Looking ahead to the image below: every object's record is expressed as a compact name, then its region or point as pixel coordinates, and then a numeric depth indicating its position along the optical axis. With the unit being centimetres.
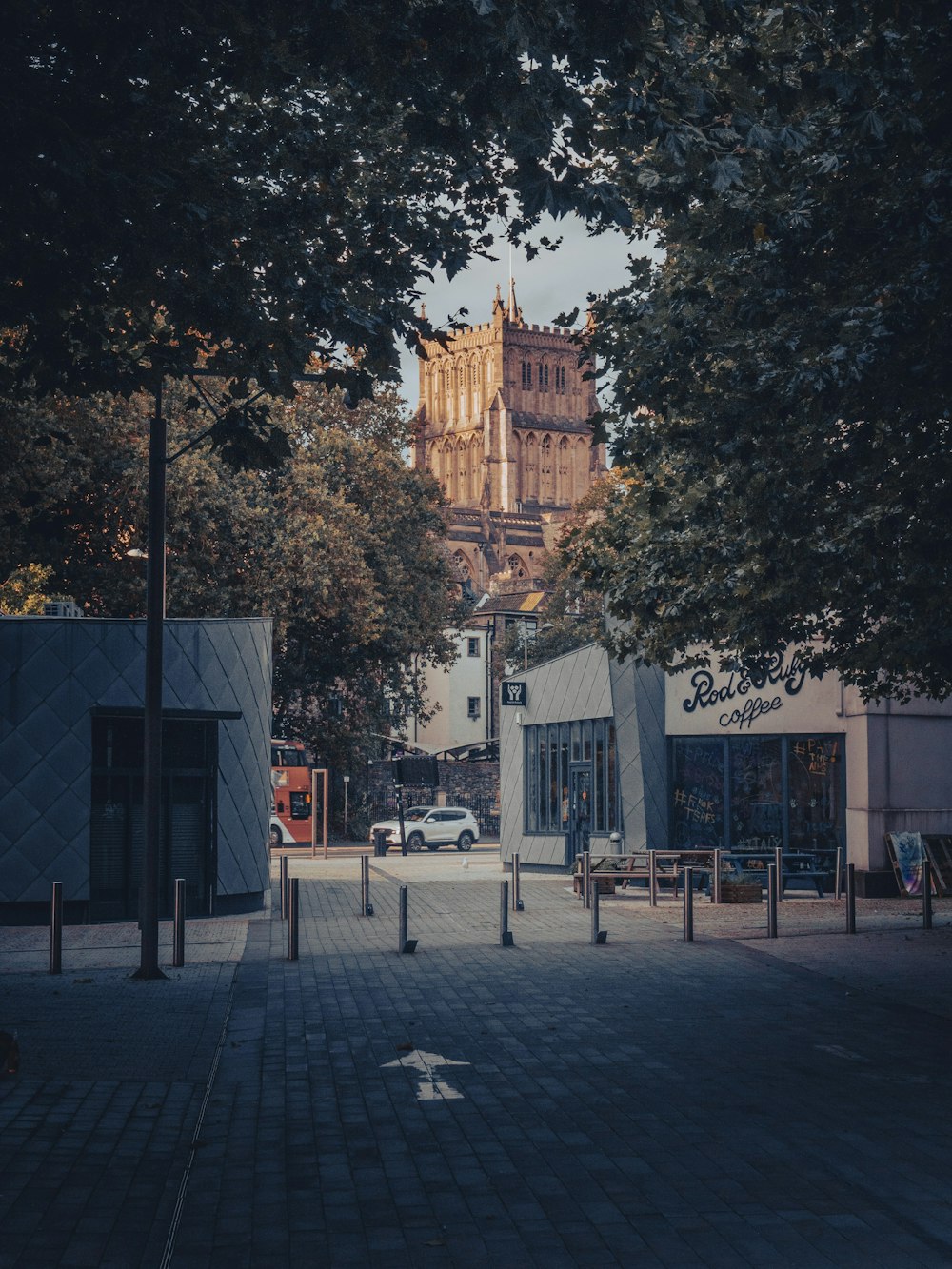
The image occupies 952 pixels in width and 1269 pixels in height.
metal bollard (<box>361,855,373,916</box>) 2255
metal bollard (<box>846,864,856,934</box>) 1895
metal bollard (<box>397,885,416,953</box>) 1708
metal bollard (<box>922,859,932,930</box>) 1977
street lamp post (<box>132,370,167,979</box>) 1510
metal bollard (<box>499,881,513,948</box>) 1769
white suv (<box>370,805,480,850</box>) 6009
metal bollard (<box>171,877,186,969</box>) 1612
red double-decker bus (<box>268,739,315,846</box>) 6072
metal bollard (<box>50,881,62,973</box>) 1543
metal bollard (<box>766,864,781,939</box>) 1831
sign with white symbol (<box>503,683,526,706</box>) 3662
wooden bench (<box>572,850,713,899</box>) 2508
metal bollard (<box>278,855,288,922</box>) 1862
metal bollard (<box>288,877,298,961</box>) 1659
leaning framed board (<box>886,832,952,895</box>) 2631
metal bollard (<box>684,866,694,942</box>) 1794
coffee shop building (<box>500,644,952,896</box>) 2705
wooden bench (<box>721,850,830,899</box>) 2567
